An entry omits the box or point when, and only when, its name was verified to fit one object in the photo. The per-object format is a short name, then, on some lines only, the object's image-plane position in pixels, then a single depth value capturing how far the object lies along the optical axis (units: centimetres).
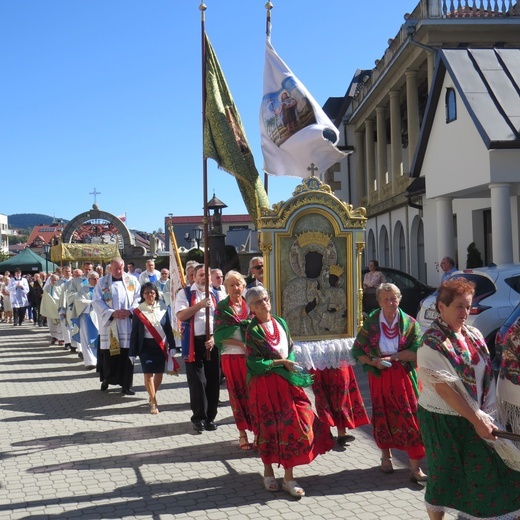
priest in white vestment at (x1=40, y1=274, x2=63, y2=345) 1778
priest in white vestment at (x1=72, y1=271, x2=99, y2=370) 1348
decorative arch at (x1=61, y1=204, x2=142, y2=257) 4094
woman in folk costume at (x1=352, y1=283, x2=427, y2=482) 607
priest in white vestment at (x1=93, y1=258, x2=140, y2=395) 1041
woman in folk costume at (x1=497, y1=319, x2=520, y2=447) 409
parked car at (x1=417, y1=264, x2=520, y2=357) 931
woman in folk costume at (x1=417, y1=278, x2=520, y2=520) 412
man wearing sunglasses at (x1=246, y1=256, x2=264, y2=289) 912
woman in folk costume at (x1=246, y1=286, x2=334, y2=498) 570
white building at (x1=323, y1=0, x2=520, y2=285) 1387
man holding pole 789
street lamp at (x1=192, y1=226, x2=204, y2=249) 3059
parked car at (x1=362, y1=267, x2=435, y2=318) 1695
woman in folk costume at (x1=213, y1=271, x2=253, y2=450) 700
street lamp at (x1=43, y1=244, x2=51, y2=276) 3474
